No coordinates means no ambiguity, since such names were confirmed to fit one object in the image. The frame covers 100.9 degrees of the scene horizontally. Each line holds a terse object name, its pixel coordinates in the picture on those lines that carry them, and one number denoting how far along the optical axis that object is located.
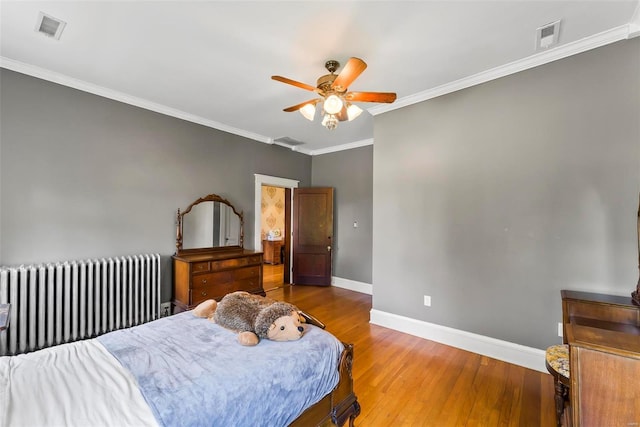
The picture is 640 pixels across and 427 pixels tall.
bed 1.04
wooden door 5.31
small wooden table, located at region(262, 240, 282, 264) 7.45
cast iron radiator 2.44
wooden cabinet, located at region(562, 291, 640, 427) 0.97
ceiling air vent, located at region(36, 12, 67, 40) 1.96
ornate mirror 3.78
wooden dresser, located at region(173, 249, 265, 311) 3.31
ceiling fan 2.06
